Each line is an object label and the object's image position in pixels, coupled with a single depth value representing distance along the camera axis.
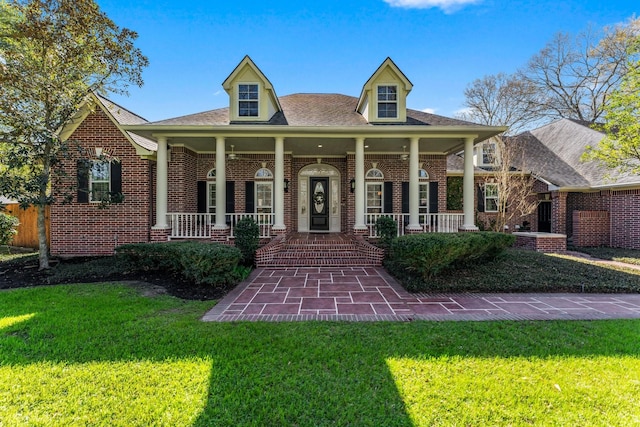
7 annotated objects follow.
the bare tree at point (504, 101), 22.48
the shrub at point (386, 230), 8.59
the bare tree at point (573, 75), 20.61
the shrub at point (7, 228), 10.91
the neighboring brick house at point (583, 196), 11.33
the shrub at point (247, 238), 8.20
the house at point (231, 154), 9.24
